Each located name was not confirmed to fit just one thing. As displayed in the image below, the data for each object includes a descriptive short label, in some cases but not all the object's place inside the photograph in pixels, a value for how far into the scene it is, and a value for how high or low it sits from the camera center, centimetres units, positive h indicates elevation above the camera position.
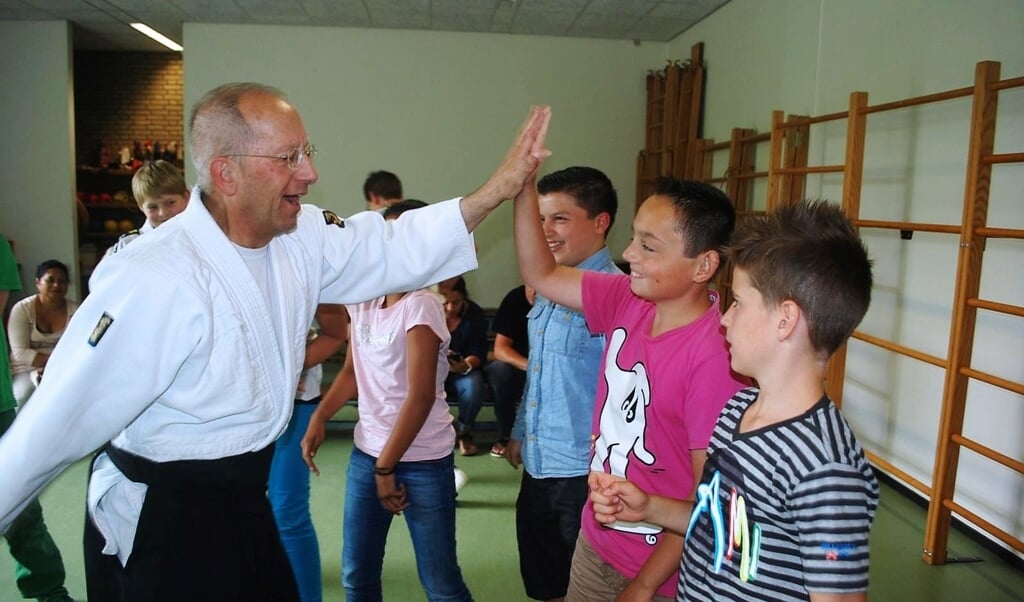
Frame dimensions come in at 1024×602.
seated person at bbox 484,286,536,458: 402 -64
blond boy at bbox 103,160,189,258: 289 +13
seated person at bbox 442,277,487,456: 521 -84
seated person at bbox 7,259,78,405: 464 -67
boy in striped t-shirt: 108 -32
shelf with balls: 960 +28
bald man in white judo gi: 120 -27
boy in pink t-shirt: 148 -28
